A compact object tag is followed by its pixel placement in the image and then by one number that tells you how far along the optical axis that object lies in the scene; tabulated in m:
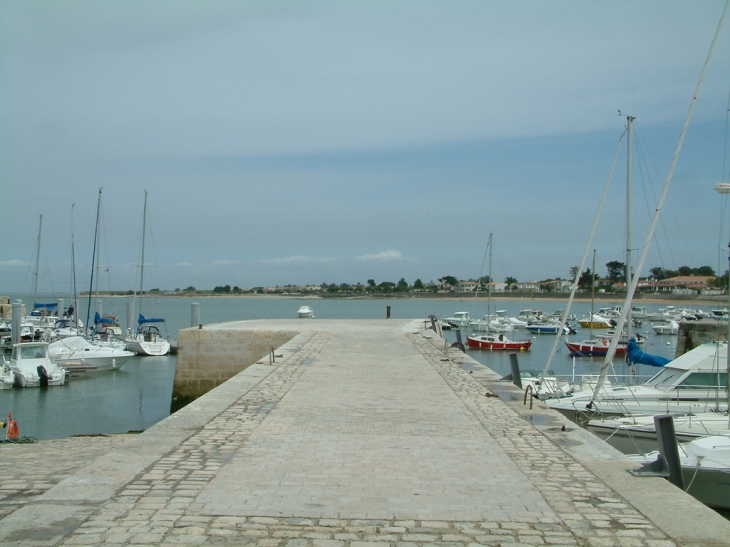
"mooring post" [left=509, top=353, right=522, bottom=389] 14.40
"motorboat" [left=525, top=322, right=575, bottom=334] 72.50
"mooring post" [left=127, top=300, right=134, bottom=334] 50.19
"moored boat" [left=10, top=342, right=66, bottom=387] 31.06
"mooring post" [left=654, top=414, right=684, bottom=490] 7.33
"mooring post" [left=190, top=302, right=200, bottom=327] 29.33
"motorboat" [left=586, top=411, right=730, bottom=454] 13.28
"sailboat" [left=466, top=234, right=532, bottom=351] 53.09
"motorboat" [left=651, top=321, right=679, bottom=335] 74.12
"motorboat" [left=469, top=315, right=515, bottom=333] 64.62
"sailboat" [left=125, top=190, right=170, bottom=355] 46.72
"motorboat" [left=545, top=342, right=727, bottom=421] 16.77
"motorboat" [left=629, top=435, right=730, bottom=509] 10.76
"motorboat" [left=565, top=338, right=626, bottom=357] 49.47
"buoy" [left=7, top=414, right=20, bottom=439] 15.12
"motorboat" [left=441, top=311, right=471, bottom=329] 72.75
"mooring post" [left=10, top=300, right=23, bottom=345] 37.47
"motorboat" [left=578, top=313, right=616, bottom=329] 75.99
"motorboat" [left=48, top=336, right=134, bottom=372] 36.47
